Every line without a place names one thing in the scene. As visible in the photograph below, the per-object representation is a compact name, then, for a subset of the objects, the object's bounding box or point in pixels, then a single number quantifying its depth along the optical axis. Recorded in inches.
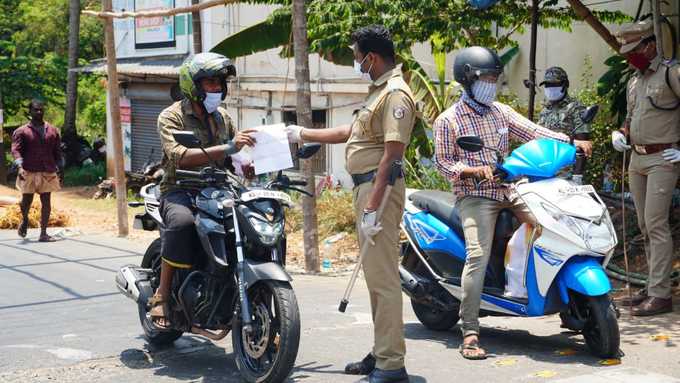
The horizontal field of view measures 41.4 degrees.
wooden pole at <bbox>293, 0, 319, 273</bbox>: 377.1
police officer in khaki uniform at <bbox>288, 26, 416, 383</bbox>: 198.7
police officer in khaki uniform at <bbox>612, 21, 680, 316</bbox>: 268.1
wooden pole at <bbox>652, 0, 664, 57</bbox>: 272.4
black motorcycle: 199.8
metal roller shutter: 927.7
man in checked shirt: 231.5
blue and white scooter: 218.1
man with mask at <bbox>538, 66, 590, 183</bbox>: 312.8
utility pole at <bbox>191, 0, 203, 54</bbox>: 700.0
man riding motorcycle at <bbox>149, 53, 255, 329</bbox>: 221.0
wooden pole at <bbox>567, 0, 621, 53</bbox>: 358.9
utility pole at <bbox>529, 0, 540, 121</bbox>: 386.0
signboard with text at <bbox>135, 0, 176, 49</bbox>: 871.1
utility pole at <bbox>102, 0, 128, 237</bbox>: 514.3
